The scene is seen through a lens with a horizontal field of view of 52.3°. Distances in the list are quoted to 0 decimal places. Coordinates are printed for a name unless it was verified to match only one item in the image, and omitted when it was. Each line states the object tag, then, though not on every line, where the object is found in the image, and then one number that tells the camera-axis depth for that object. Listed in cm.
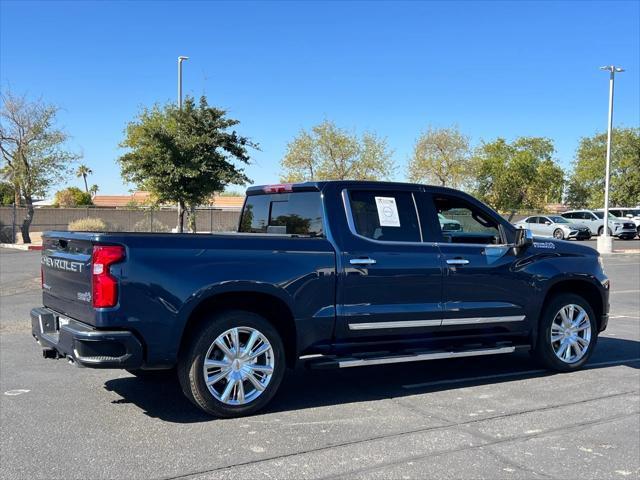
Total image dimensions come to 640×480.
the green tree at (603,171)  5394
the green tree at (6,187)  3385
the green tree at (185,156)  2209
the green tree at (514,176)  5672
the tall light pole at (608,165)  2948
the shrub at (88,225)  3133
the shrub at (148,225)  3766
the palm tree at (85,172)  11243
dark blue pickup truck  492
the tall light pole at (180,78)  2537
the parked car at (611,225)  4106
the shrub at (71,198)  7325
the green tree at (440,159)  5359
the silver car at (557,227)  3959
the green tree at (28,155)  3117
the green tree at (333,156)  5125
